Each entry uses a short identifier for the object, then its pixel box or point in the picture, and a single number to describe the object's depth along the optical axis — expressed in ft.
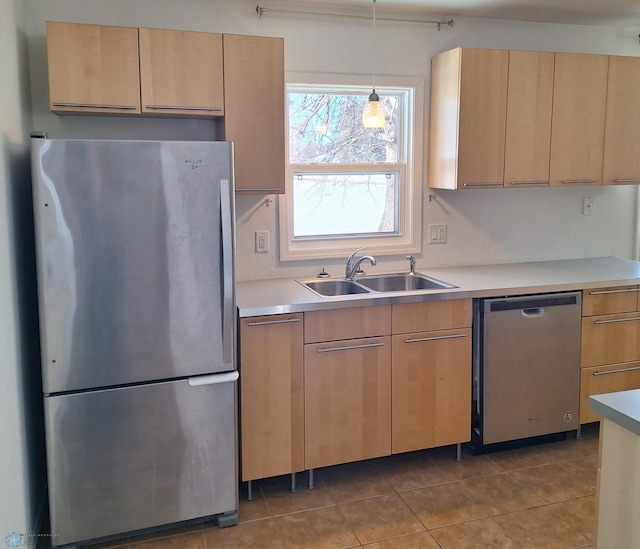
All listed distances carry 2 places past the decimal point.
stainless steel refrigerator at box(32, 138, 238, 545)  7.45
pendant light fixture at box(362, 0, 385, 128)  9.61
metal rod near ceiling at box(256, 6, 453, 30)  10.33
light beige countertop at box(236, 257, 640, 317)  9.19
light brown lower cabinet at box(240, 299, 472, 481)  9.09
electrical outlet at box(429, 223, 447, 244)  12.01
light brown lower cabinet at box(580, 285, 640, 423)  10.75
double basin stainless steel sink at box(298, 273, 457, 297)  10.71
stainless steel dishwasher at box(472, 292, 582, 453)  10.16
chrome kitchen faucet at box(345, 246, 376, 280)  10.84
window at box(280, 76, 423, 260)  11.08
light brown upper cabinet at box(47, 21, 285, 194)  8.58
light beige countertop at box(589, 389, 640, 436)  4.89
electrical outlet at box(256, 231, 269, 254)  10.84
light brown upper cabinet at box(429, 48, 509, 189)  10.64
